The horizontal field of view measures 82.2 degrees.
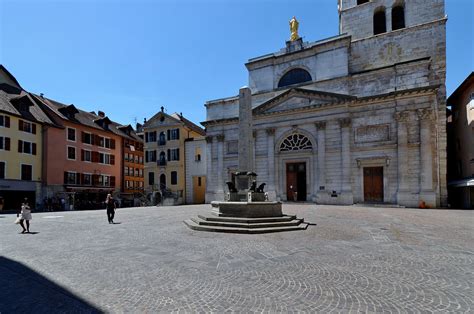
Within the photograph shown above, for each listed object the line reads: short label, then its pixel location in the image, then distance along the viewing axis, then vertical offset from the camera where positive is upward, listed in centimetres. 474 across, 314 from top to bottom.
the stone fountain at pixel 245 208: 1127 -174
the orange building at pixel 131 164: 4412 +128
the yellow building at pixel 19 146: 2820 +291
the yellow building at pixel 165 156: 3862 +222
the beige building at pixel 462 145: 2416 +226
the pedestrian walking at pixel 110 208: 1525 -207
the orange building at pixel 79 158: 3259 +193
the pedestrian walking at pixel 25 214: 1217 -188
